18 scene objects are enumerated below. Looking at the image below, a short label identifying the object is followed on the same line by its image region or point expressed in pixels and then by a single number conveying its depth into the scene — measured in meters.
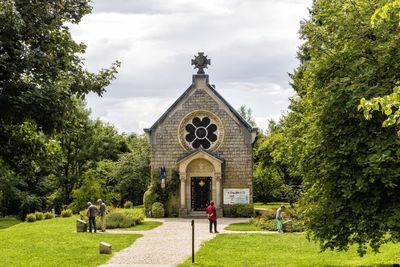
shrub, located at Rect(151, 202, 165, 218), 35.91
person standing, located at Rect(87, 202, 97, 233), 25.94
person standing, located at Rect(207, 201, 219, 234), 26.68
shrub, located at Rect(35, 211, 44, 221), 38.57
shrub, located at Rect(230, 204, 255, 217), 36.09
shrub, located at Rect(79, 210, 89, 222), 31.31
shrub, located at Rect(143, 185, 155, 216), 36.50
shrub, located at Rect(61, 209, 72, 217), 39.56
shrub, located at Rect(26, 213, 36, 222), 37.59
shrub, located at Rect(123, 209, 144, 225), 31.15
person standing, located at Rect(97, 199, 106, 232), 27.00
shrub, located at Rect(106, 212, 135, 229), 29.38
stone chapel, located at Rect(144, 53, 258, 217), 36.59
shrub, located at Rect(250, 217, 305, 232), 27.55
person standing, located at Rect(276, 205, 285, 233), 27.04
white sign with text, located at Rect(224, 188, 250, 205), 36.59
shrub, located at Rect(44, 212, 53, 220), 39.24
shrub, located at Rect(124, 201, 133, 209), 45.06
